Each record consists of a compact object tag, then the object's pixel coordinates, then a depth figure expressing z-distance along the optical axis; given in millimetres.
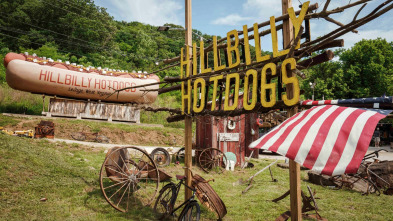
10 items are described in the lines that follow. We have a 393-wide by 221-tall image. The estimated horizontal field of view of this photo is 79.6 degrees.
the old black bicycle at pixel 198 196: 5555
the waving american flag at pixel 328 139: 2695
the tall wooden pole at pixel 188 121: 6359
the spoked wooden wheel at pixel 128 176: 6641
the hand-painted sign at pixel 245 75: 3845
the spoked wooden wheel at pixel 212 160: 12008
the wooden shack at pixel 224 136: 13016
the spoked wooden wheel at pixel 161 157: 11422
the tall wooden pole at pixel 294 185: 3777
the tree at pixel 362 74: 31422
